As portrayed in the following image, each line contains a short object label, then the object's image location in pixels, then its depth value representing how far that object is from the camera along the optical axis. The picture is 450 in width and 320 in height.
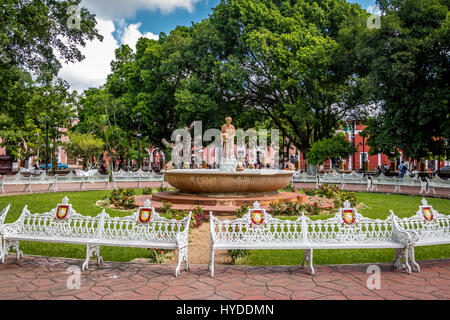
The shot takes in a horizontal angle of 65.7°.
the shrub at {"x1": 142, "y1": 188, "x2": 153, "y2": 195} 13.66
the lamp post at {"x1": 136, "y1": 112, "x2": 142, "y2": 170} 27.76
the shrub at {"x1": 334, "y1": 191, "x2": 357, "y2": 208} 10.37
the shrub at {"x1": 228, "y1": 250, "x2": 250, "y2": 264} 5.41
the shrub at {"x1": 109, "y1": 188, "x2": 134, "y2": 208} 10.84
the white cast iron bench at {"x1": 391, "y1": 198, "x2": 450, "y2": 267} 5.27
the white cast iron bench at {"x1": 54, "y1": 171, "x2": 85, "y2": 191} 19.42
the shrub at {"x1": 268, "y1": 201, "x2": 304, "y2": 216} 9.38
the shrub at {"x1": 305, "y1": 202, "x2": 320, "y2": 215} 9.64
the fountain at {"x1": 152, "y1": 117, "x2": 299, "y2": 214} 10.09
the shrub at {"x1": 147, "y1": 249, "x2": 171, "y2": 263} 5.39
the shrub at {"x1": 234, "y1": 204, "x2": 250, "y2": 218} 8.07
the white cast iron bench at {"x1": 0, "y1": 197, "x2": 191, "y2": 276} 5.04
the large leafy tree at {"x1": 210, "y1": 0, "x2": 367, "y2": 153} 20.20
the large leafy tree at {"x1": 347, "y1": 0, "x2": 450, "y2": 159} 15.52
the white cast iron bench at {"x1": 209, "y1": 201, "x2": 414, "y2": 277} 4.91
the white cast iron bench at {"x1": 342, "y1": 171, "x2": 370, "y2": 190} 19.61
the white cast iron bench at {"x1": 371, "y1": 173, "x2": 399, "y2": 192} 18.04
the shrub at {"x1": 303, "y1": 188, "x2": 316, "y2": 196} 12.75
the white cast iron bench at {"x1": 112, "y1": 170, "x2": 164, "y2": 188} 21.16
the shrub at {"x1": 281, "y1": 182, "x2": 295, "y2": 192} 14.68
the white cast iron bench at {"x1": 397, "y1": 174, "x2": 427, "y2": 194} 16.62
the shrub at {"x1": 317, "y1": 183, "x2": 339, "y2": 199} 11.95
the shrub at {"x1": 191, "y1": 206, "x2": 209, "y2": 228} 7.83
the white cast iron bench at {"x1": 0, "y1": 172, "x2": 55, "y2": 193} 16.85
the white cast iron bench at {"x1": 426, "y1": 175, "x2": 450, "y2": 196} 15.31
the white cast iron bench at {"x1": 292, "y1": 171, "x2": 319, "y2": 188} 21.95
